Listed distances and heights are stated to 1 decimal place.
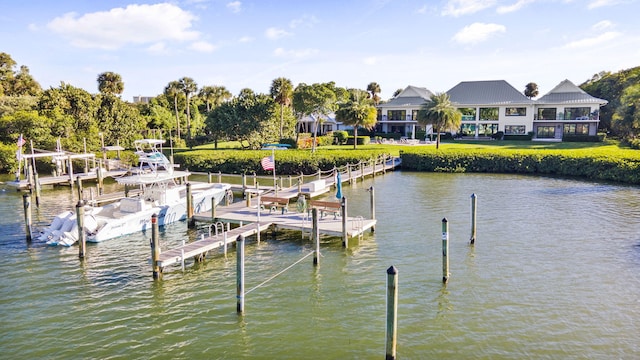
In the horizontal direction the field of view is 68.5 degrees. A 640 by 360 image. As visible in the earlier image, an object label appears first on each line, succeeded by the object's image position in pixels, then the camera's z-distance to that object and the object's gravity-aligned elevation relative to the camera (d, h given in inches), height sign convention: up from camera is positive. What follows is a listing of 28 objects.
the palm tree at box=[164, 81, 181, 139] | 2736.2 +277.8
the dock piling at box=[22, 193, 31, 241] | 872.3 -144.3
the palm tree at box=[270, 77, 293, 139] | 2496.3 +235.1
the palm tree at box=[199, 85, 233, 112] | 3331.7 +301.2
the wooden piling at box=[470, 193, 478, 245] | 843.4 -166.3
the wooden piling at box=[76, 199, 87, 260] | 773.3 -152.5
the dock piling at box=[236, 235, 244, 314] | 564.1 -172.9
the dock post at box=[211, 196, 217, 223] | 933.8 -148.9
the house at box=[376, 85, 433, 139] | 3228.3 +144.7
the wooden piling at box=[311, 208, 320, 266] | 736.3 -157.6
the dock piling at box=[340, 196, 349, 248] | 811.4 -153.6
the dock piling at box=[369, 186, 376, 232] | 925.4 -154.1
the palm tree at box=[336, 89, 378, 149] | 2336.4 +106.3
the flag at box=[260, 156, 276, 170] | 1030.2 -63.3
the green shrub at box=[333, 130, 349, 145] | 2824.8 -19.2
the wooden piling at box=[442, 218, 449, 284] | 652.7 -169.8
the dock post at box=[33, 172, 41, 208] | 1250.2 -133.5
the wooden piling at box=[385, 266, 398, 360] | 439.2 -160.2
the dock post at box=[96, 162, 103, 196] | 1441.4 -125.6
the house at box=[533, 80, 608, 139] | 2755.9 +105.3
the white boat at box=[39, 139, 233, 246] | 861.2 -149.8
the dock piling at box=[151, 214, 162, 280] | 668.7 -167.4
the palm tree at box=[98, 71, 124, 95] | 2864.2 +335.7
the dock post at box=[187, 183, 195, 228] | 986.1 -154.2
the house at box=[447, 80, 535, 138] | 2918.3 +142.3
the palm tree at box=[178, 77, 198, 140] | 2721.5 +290.9
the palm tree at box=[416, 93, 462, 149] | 2171.5 +84.1
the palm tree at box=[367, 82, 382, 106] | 4266.7 +394.5
